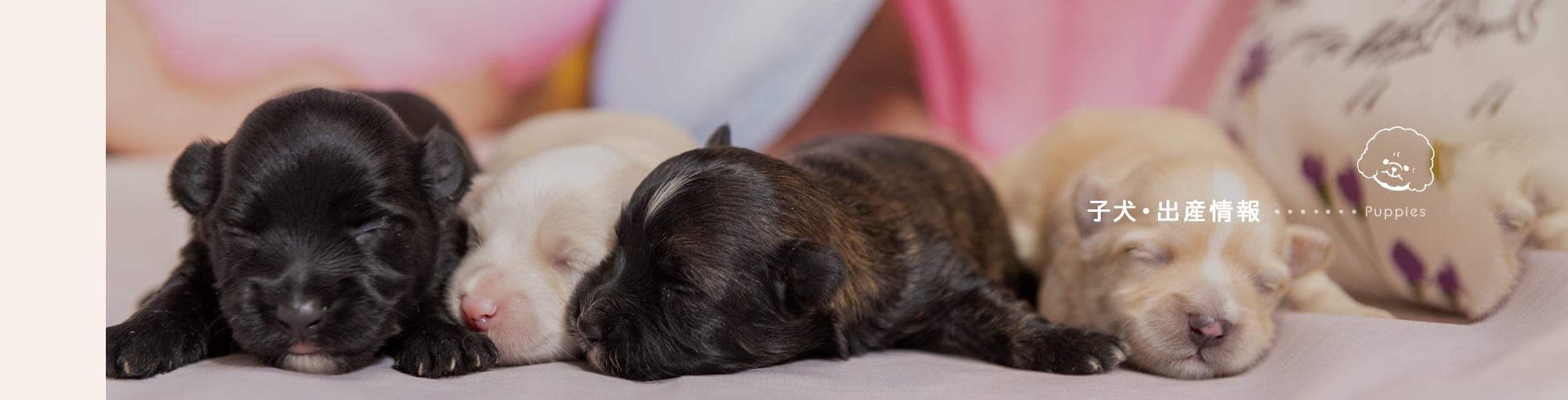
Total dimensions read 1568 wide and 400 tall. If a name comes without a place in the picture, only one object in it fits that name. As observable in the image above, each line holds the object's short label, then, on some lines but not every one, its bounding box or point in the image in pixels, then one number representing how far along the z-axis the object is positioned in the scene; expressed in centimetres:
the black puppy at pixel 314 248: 42
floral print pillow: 47
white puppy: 45
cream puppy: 46
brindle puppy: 43
